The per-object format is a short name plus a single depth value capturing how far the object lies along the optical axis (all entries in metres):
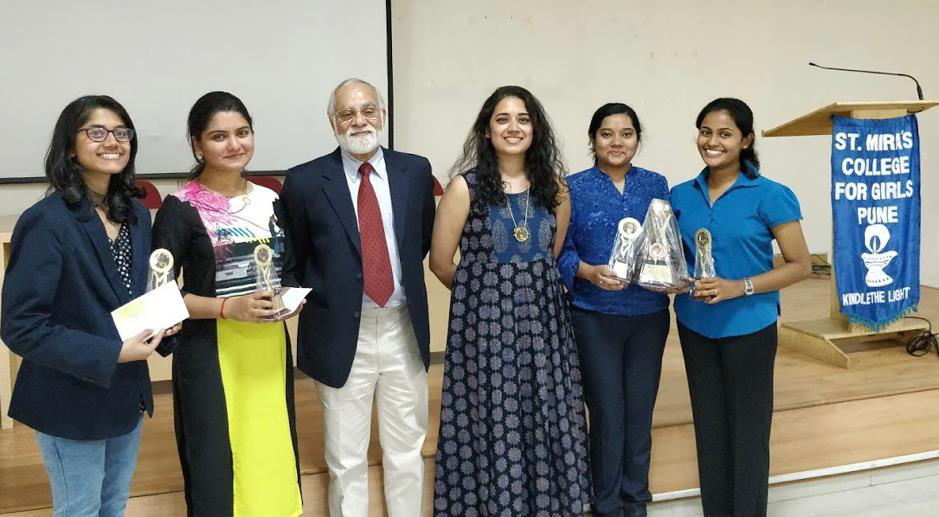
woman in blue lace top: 2.29
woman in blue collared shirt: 2.27
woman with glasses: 1.59
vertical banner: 3.41
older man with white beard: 2.09
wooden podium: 3.43
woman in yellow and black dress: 1.88
